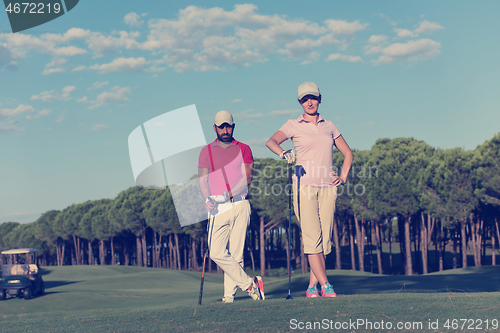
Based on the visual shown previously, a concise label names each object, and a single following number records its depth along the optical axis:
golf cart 25.56
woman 7.16
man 7.48
